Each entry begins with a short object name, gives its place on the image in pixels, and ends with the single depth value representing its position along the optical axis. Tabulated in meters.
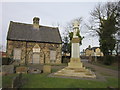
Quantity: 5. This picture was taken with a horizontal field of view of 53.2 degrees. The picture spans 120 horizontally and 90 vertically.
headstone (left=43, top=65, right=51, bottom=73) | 13.73
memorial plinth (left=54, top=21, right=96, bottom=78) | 11.56
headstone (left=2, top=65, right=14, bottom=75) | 12.64
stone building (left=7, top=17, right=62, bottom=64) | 25.92
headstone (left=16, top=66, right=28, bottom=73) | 12.88
